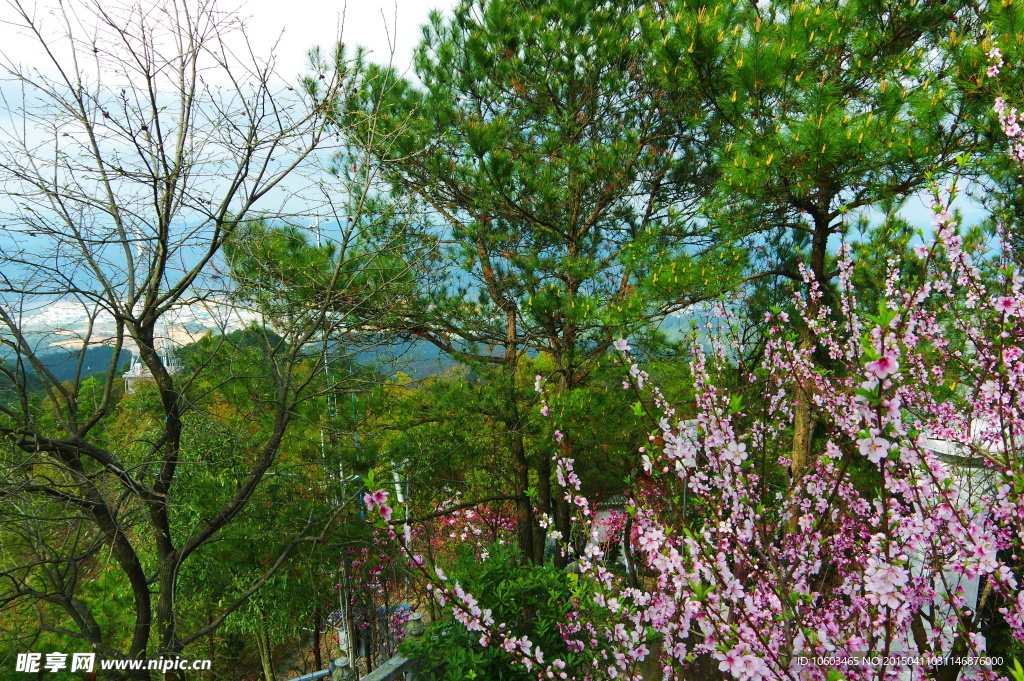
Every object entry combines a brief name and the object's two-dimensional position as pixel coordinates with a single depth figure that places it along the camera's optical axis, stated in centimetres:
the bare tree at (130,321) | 276
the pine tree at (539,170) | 542
